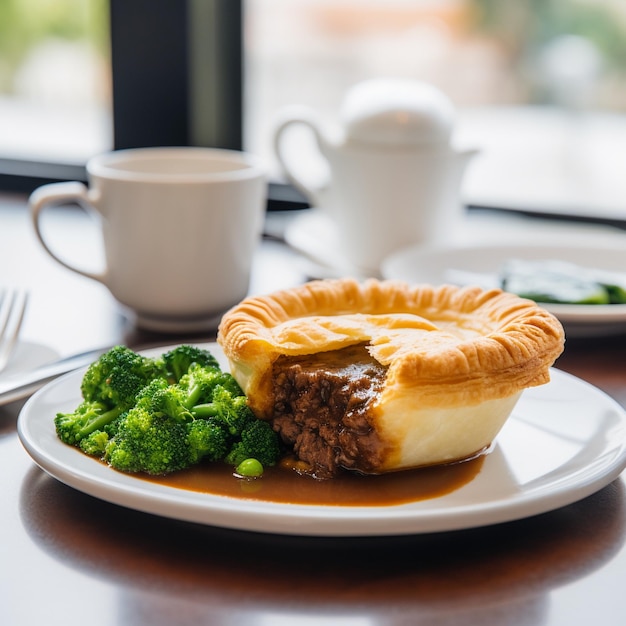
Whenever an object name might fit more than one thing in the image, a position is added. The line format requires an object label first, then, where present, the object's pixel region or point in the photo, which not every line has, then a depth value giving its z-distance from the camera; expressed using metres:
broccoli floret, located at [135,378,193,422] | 0.71
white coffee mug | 0.84
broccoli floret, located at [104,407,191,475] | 0.69
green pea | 0.70
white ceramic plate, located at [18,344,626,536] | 0.65
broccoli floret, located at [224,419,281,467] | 0.70
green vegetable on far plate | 0.85
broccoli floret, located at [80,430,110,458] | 0.70
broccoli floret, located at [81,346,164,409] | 0.73
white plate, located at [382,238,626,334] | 0.89
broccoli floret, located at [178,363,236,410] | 0.73
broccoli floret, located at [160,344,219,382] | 0.76
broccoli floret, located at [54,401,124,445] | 0.71
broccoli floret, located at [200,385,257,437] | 0.71
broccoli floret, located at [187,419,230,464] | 0.70
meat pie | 0.69
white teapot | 0.93
